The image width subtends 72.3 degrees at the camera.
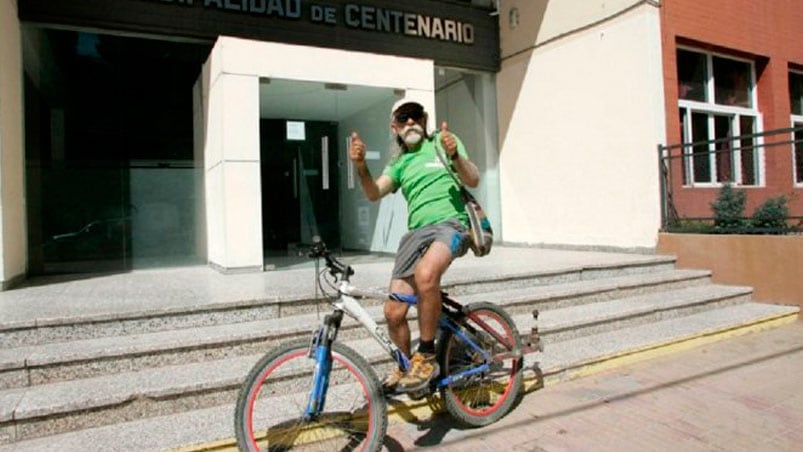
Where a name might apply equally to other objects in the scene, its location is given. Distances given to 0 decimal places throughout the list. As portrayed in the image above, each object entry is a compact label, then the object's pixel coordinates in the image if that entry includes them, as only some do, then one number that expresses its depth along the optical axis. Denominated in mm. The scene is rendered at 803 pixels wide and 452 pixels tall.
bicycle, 2818
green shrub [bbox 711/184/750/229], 6879
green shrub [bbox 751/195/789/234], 6453
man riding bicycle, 3150
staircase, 3229
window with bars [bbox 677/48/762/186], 7312
